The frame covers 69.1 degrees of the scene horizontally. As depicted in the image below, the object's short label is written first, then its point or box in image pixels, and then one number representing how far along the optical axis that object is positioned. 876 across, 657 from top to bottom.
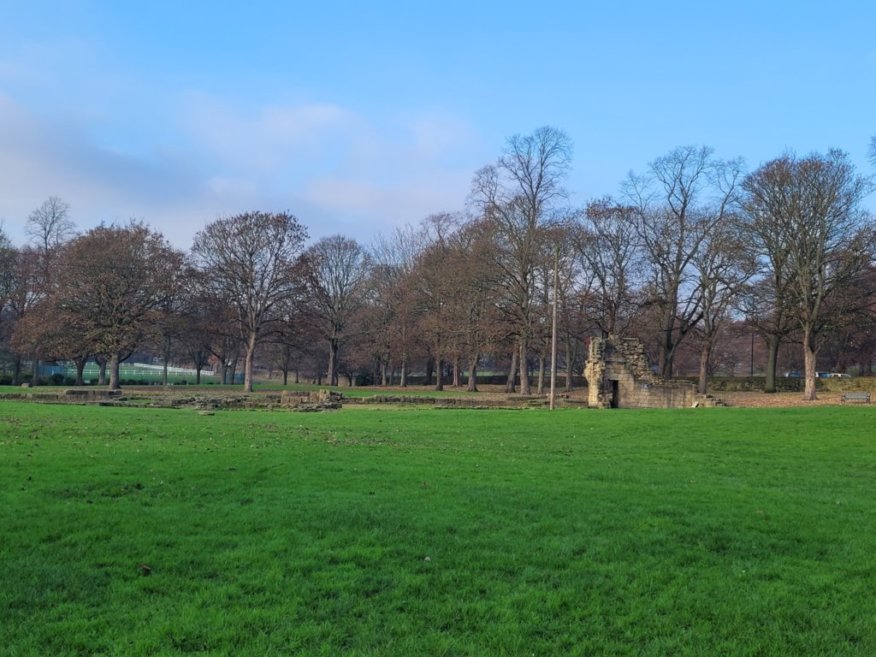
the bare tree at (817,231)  34.56
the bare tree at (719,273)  39.72
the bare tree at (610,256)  46.22
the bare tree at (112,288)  41.22
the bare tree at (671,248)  44.00
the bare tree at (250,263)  45.91
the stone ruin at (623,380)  33.62
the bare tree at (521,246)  42.91
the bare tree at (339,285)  58.54
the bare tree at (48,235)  52.00
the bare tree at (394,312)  53.69
